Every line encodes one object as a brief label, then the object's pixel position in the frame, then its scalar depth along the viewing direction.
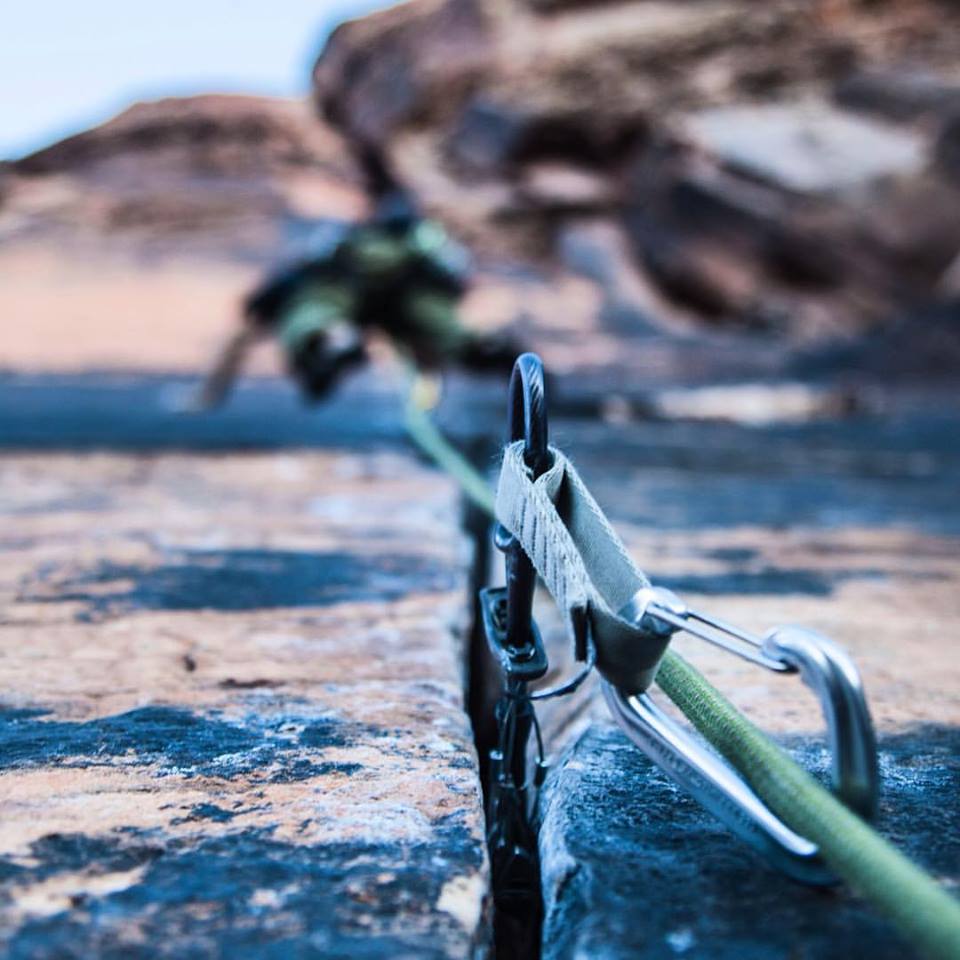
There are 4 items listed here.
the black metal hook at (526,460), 0.61
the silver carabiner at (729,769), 0.43
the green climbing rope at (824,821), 0.38
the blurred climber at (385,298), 3.39
